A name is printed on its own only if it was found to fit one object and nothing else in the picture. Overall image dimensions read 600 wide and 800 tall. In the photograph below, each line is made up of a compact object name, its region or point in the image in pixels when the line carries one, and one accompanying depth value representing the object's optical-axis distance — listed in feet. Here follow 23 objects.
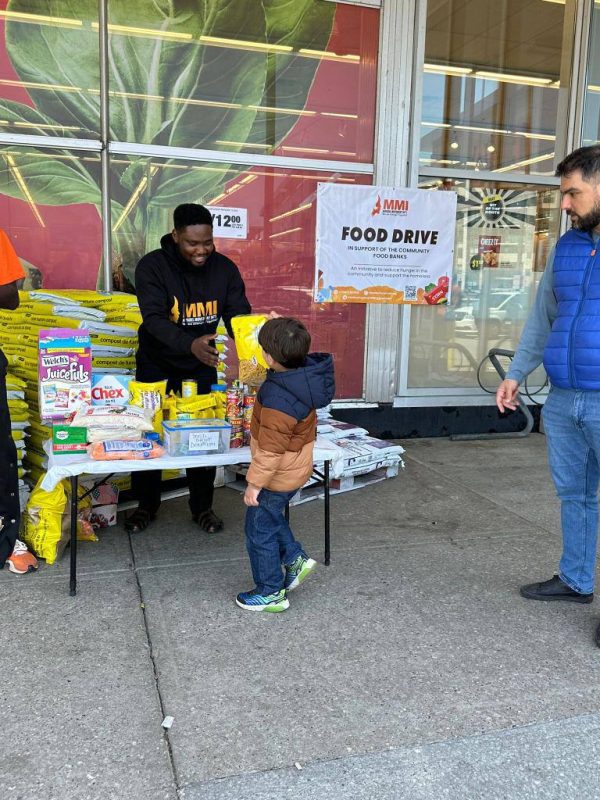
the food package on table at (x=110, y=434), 10.35
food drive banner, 20.26
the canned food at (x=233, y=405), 11.54
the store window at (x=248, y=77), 18.49
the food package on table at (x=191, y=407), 11.34
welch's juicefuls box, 10.55
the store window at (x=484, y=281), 22.26
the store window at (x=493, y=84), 21.49
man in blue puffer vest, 9.05
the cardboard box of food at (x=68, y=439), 10.35
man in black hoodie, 11.86
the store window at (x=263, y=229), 18.79
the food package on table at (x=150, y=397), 11.16
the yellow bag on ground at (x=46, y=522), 11.35
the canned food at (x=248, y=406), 11.70
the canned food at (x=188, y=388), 11.51
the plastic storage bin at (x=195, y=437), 10.45
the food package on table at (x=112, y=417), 10.35
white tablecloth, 9.77
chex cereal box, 11.05
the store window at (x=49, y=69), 17.42
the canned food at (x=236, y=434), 11.48
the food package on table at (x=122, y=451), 10.05
